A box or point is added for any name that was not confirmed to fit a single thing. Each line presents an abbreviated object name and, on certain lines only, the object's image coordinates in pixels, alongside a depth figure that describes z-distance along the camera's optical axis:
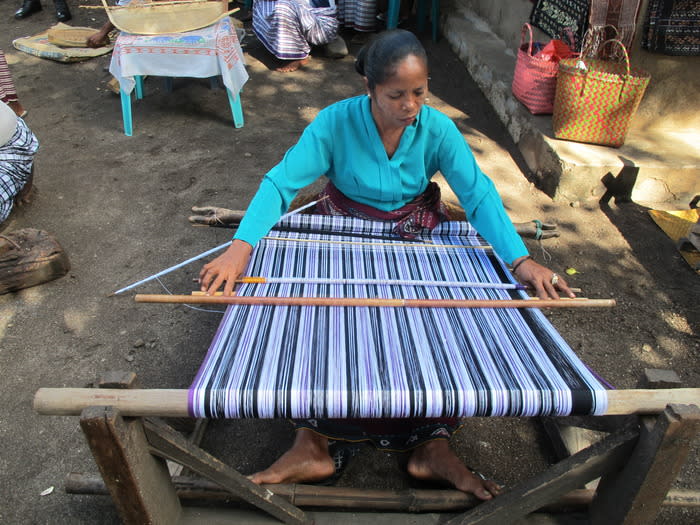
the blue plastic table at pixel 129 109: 4.52
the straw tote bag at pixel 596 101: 3.42
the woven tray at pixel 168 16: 4.50
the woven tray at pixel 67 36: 6.41
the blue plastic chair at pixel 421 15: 6.66
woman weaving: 1.72
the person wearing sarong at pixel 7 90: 4.38
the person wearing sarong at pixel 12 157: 3.23
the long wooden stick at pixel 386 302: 1.62
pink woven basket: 3.92
